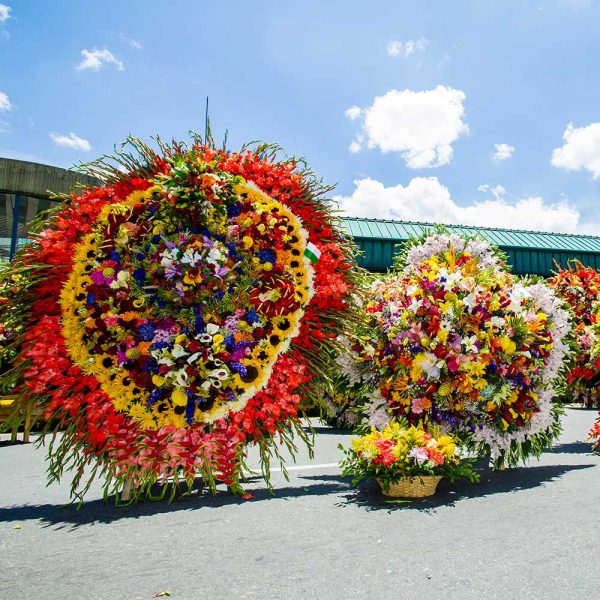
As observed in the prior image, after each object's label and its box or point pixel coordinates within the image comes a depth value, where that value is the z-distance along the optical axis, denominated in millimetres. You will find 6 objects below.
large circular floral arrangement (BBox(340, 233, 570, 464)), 6617
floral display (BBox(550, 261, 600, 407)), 9555
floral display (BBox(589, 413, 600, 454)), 9172
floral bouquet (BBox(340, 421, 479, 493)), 6016
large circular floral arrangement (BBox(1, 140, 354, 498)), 4957
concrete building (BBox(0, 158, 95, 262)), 18484
